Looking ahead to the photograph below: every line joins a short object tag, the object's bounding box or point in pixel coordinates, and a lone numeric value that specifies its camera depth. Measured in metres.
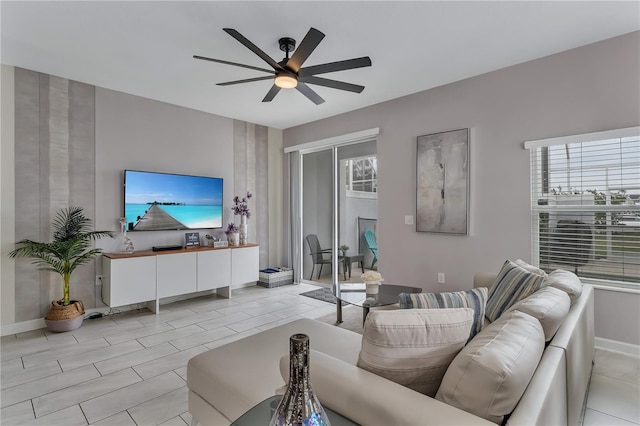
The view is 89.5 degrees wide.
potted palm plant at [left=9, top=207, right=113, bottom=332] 3.27
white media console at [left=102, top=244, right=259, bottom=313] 3.61
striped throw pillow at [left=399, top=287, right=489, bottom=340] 1.41
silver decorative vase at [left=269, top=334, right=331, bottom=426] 0.74
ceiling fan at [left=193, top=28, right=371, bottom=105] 2.17
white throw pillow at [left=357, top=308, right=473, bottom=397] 1.12
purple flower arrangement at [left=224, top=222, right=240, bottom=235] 4.87
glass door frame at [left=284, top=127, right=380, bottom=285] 4.80
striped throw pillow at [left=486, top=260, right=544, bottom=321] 1.99
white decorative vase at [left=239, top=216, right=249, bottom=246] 5.03
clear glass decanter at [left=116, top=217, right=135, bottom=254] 3.95
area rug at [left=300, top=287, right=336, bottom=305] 4.57
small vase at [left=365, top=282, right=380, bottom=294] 3.09
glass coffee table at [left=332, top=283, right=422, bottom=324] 2.84
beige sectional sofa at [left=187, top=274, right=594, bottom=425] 0.94
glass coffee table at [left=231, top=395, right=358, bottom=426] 0.98
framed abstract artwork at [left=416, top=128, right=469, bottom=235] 3.67
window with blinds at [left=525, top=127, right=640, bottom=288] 2.78
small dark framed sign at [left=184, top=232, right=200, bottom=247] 4.46
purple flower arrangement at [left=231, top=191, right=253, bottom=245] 5.04
